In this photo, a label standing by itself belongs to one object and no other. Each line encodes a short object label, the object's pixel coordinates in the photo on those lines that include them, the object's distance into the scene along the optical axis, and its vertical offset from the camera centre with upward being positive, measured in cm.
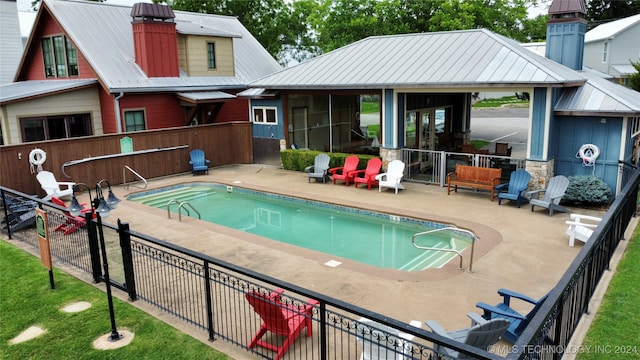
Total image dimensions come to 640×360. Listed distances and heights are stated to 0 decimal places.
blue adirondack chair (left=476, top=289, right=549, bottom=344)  592 -271
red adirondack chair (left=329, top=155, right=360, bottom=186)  1603 -215
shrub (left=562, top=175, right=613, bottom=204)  1239 -235
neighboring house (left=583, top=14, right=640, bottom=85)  3538 +374
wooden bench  1358 -218
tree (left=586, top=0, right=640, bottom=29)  5094 +941
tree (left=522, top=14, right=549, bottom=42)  4225 +621
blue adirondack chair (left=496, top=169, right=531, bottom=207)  1279 -230
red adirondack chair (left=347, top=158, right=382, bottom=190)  1541 -224
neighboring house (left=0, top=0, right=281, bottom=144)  1845 +148
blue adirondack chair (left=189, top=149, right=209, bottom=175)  1819 -206
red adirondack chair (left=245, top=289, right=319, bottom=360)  571 -264
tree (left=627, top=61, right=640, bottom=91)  2254 +83
